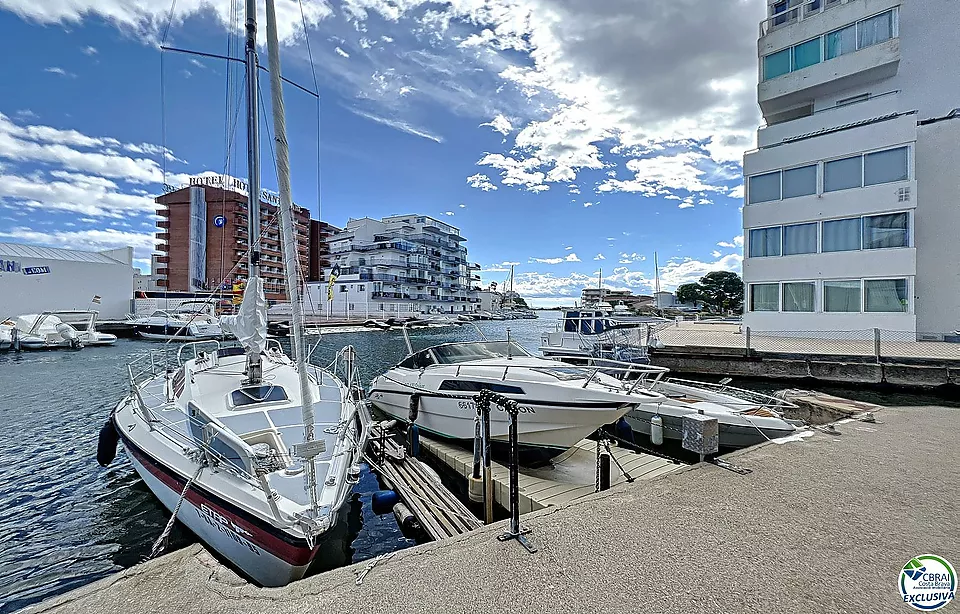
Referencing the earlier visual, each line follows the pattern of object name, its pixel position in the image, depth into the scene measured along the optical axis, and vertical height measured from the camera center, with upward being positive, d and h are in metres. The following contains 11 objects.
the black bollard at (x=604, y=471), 6.36 -2.38
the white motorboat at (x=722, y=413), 8.53 -2.18
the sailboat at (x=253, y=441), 4.67 -1.90
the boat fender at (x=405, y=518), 6.19 -3.04
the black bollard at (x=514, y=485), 3.95 -1.67
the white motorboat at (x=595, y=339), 19.22 -1.45
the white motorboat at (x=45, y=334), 34.69 -2.50
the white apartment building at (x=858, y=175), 18.66 +6.20
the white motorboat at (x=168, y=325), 43.84 -2.13
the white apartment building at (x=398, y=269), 85.06 +8.29
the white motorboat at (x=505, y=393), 7.67 -1.66
